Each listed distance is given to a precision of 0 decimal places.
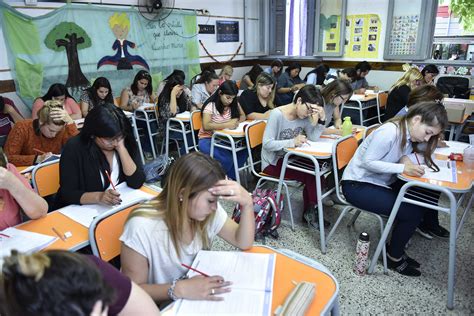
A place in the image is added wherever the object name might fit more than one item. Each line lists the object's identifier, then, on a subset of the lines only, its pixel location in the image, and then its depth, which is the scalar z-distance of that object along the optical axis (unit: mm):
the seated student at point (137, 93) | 4406
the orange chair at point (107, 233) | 1222
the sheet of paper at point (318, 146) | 2330
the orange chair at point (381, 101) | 4730
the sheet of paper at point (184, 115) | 3673
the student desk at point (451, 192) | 1700
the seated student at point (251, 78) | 5810
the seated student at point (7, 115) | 3533
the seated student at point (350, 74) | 5273
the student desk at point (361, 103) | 4377
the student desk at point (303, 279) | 964
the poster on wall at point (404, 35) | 5367
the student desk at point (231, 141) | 2905
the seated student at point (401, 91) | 3754
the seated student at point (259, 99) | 3559
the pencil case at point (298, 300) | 911
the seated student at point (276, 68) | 6086
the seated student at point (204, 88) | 4379
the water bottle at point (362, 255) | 2012
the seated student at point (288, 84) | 5521
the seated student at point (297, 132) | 2428
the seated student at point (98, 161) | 1570
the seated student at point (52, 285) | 559
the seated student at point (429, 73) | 4379
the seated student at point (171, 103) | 3963
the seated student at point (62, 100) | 3330
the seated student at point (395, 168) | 1899
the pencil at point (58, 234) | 1305
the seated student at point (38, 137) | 2260
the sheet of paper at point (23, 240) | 1211
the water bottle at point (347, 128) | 2781
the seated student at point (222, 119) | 3150
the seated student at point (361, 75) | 5387
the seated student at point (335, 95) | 2902
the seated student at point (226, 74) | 5430
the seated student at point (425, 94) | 2525
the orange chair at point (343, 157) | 2143
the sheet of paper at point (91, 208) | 1449
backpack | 2309
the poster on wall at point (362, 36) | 5801
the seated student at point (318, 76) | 5723
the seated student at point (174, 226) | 1045
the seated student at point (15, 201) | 1326
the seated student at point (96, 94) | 3867
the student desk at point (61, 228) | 1270
